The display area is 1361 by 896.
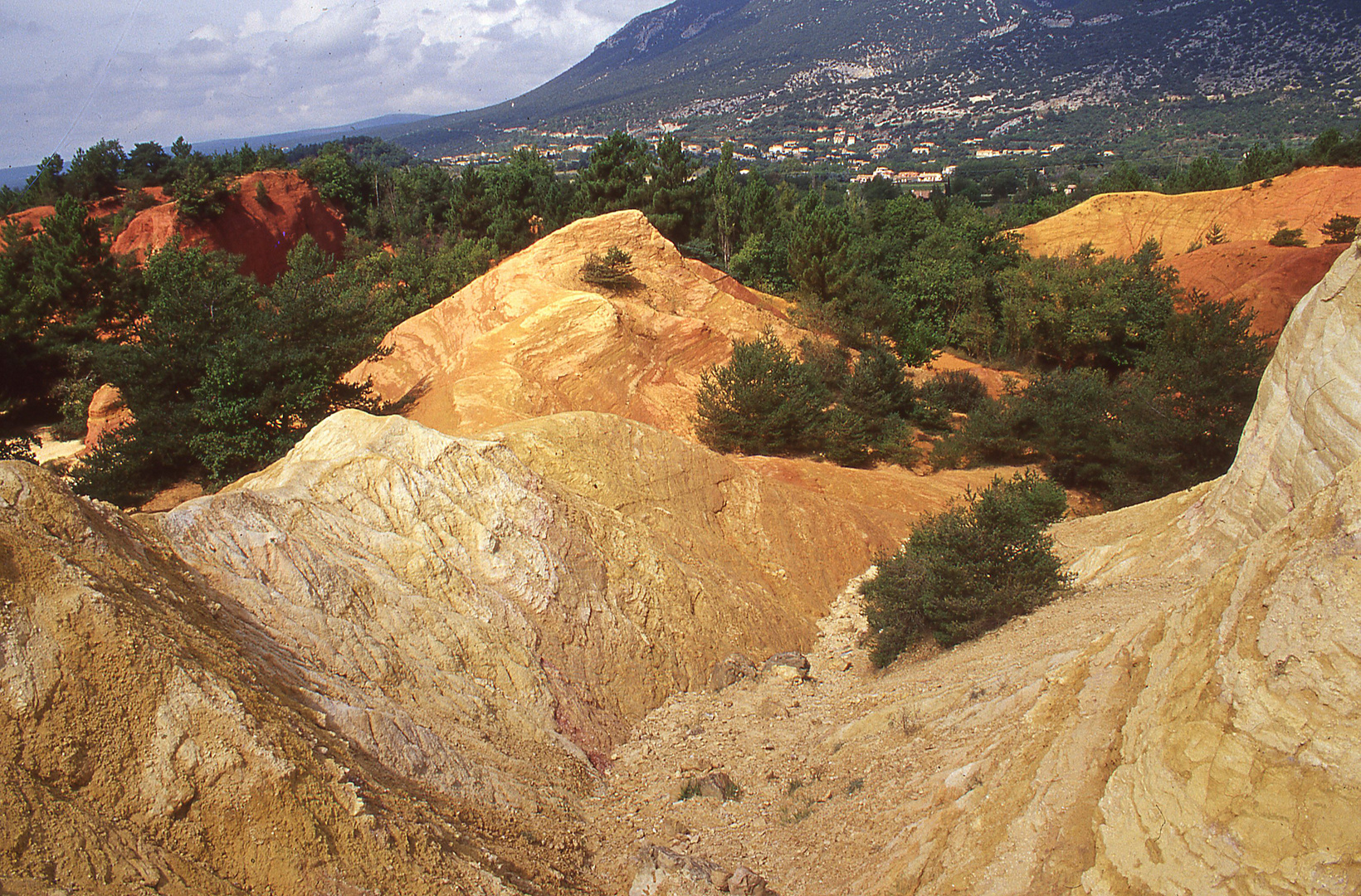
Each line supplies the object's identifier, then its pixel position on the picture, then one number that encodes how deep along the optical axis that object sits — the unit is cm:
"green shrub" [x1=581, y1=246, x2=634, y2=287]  2377
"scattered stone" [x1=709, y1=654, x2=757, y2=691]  973
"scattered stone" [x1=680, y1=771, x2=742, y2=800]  693
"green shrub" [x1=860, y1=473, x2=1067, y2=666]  962
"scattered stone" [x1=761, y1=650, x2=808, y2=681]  980
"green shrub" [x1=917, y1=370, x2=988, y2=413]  2358
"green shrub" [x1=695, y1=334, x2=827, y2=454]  1891
